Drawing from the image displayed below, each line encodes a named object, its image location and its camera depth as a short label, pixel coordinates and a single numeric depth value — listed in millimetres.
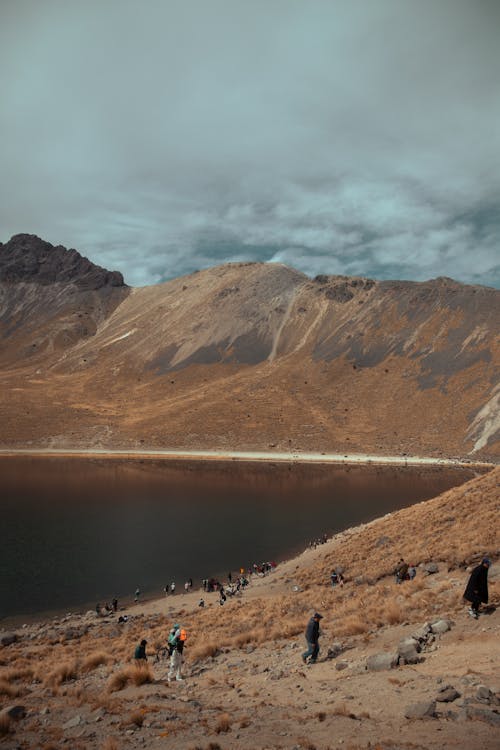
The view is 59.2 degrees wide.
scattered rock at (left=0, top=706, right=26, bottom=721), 11797
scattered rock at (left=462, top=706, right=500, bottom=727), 7953
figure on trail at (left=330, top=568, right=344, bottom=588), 24162
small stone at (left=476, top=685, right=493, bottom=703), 8711
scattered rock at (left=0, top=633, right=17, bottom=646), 24234
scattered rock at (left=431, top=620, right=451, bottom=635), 13388
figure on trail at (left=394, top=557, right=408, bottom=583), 20700
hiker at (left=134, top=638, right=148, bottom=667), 17297
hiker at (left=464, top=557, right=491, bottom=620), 13734
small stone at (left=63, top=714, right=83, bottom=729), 11064
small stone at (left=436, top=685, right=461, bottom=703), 9078
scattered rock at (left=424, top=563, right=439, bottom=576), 20125
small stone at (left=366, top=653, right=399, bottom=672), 12133
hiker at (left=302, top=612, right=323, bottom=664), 14266
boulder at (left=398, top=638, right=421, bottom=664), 12055
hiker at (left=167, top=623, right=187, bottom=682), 15141
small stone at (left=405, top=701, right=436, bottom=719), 8547
